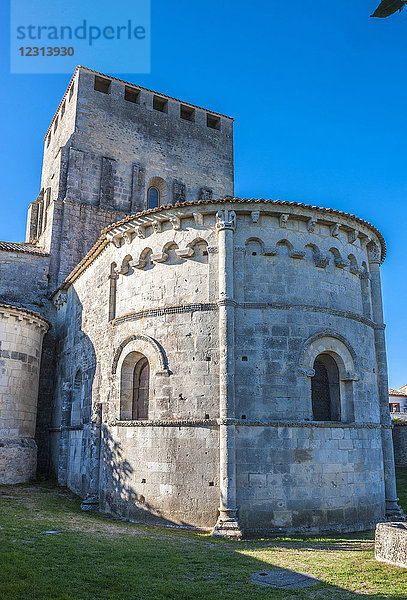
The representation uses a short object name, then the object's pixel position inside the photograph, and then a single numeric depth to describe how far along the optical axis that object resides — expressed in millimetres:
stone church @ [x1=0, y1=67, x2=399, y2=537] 11594
